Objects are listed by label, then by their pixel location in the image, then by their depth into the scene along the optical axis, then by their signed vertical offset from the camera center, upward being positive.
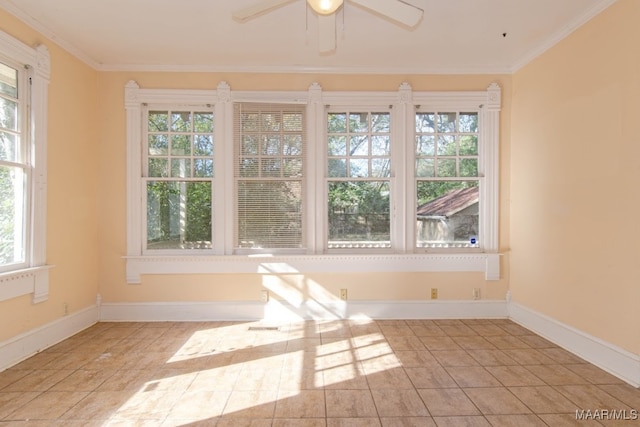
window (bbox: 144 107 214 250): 4.32 +0.33
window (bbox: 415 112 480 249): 4.43 +0.35
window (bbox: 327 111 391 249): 4.41 +0.36
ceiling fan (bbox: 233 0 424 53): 2.16 +1.20
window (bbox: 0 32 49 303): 3.09 +0.36
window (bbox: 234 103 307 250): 4.33 +0.42
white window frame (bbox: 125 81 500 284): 4.26 +0.24
